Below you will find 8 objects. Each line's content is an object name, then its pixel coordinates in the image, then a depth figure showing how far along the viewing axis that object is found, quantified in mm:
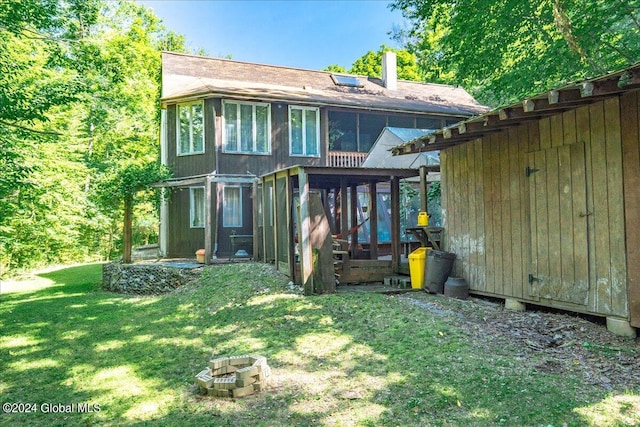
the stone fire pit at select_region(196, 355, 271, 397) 3899
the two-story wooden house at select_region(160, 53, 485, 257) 13367
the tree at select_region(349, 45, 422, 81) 30922
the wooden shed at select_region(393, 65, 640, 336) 4719
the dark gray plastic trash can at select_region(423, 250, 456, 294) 7484
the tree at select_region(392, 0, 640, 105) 10969
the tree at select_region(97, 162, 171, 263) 11953
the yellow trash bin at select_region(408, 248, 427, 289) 7914
